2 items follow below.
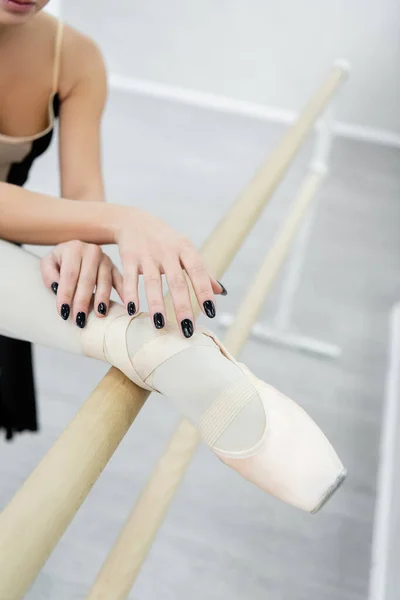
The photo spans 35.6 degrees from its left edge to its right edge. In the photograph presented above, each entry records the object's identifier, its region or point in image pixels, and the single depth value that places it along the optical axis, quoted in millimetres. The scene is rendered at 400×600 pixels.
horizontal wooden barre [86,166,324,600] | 708
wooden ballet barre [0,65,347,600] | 265
